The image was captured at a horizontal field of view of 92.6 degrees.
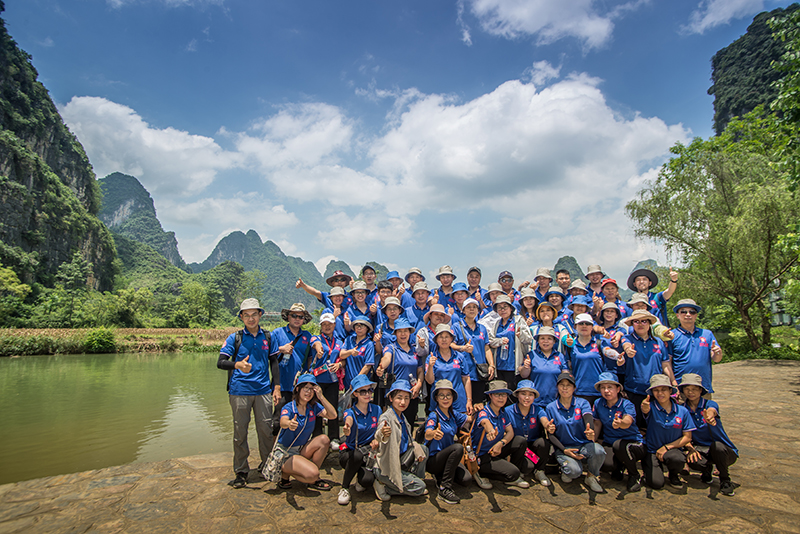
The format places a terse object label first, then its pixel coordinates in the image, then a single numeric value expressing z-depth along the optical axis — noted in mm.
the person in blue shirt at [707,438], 4062
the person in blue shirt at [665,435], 4152
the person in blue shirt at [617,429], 4230
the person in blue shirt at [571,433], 4266
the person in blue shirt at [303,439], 4180
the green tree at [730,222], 12477
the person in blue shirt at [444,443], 4121
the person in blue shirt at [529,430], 4387
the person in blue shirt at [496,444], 4293
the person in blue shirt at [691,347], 4625
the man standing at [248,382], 4434
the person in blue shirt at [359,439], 4133
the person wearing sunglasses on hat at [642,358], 4684
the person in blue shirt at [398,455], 3941
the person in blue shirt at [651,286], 5785
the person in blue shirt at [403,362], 4762
